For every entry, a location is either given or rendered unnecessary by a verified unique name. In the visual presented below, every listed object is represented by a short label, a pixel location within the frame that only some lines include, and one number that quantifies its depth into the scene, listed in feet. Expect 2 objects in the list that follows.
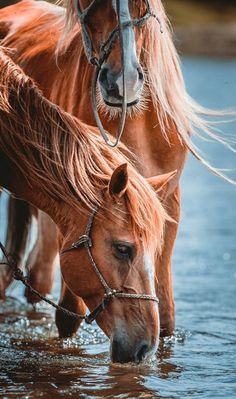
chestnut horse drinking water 33.12
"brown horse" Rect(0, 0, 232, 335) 36.70
